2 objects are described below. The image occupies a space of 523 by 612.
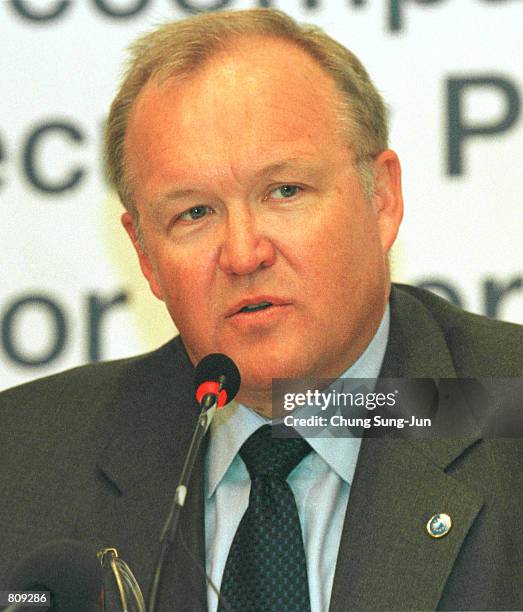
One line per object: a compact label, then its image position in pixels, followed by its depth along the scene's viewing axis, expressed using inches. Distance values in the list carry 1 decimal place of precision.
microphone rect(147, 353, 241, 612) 138.8
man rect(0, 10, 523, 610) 145.1
